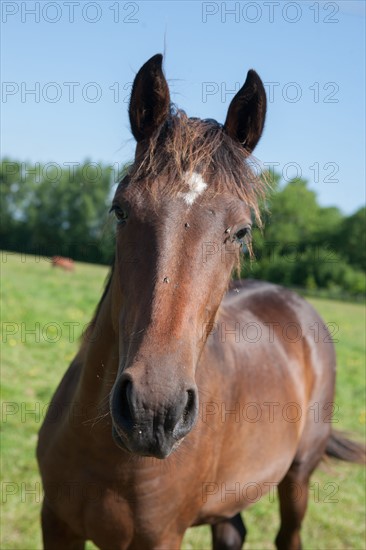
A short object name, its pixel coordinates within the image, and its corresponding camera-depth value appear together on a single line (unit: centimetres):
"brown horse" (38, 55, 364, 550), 248
